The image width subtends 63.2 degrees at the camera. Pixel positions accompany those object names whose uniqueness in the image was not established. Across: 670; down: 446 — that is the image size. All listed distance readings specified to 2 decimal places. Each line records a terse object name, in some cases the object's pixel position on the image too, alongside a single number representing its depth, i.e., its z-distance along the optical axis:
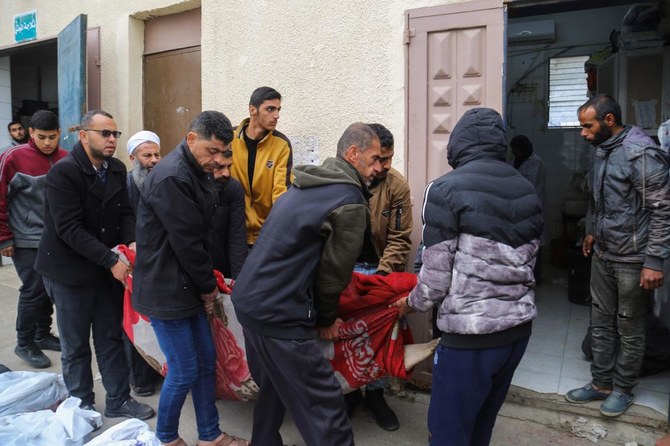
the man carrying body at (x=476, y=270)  2.32
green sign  6.78
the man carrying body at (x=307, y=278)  2.42
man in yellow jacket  3.95
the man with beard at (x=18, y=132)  6.24
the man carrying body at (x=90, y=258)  3.27
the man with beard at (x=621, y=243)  3.30
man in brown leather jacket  3.57
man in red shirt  4.34
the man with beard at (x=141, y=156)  3.85
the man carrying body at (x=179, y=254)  2.75
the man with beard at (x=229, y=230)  3.49
